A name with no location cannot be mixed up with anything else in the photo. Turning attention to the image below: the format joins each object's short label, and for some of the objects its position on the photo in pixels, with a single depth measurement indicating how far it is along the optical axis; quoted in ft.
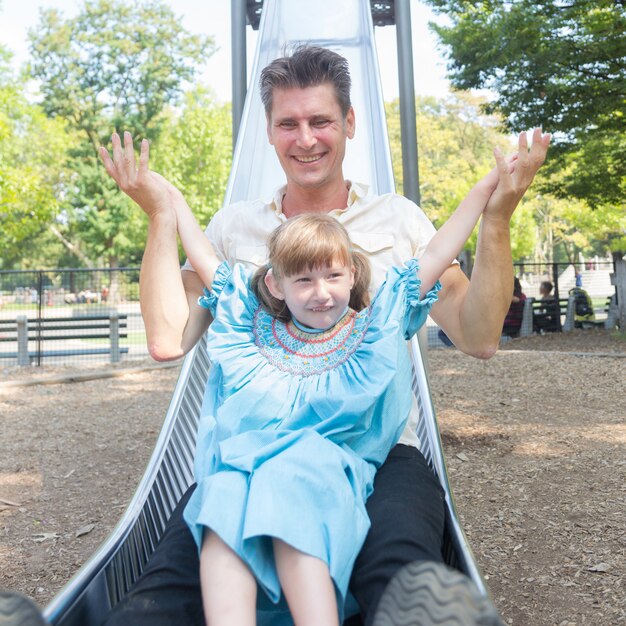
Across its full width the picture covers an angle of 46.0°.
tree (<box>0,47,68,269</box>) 43.91
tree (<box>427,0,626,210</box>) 29.35
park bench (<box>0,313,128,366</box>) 28.07
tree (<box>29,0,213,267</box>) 100.89
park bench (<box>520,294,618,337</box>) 35.29
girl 4.47
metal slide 5.24
